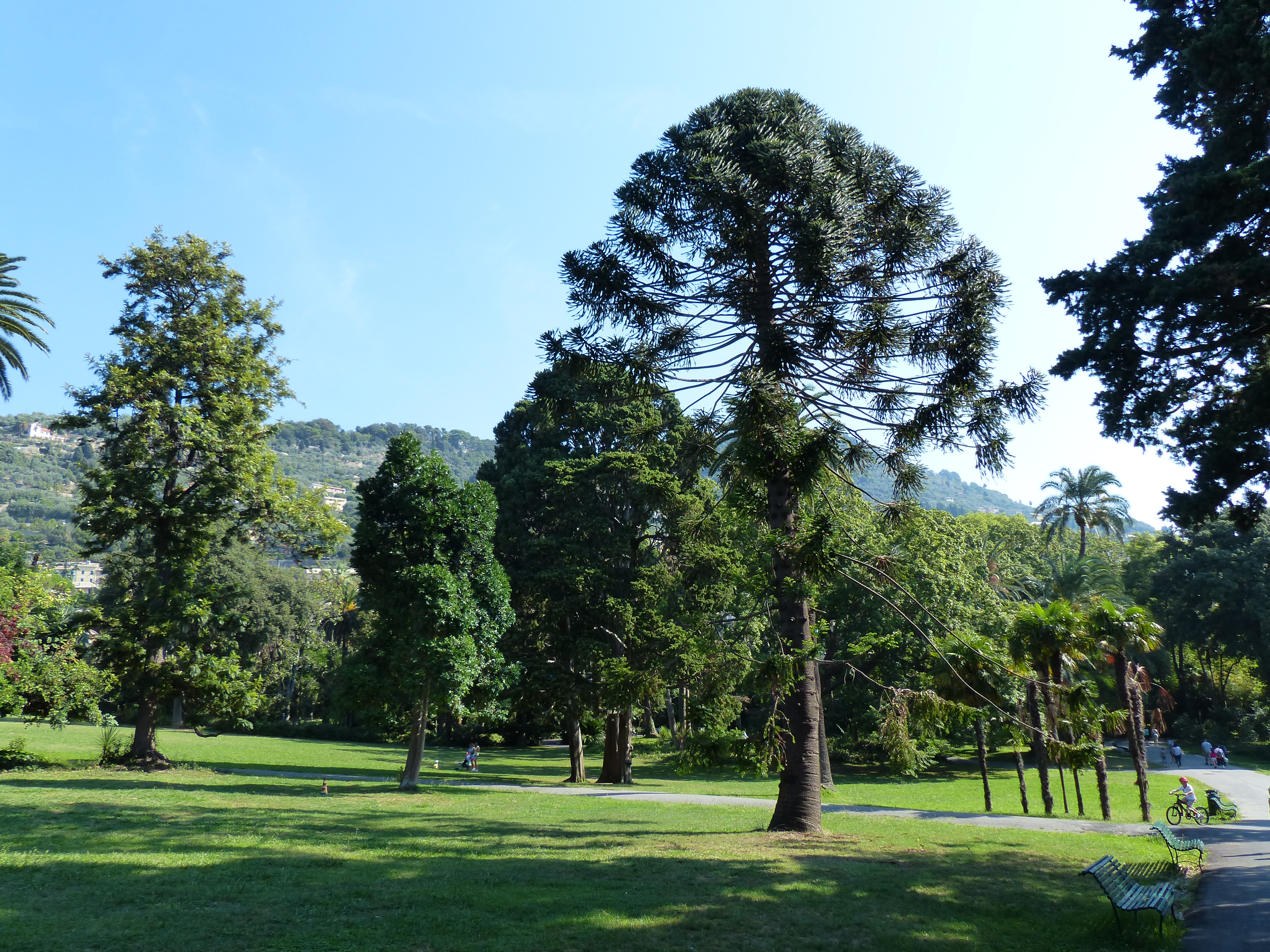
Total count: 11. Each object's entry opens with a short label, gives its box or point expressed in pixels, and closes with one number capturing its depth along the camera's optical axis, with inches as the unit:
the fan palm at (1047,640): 856.3
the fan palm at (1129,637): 881.5
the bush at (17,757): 906.7
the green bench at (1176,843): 485.1
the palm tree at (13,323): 992.9
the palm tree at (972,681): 650.2
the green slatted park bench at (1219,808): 837.2
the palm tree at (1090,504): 2635.3
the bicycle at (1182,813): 802.2
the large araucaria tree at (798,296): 556.7
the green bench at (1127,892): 315.6
